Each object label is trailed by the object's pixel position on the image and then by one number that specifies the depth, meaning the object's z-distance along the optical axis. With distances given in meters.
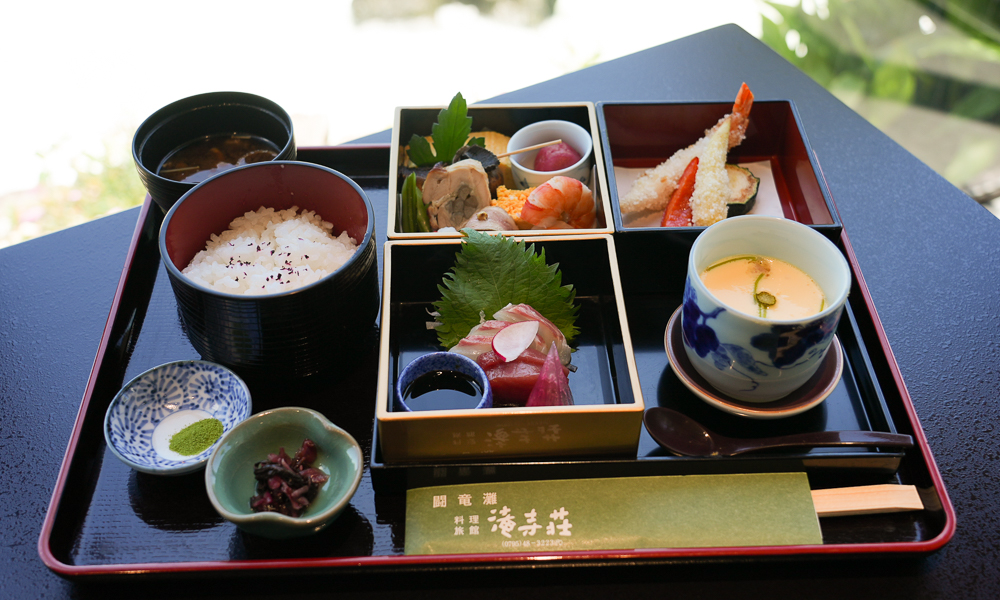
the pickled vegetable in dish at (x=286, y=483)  0.48
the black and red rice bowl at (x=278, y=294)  0.51
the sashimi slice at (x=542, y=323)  0.56
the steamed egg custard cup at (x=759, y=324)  0.49
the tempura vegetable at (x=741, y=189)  0.66
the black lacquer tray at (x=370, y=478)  0.48
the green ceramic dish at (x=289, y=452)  0.46
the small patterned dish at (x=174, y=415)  0.51
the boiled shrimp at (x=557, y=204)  0.61
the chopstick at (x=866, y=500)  0.50
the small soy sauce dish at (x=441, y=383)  0.53
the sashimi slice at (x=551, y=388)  0.52
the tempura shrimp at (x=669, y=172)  0.66
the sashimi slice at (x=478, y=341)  0.55
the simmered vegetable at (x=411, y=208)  0.63
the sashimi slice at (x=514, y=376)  0.53
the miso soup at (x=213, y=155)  0.65
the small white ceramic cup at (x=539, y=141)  0.66
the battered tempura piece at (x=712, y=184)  0.63
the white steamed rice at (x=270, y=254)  0.56
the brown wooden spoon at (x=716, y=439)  0.51
